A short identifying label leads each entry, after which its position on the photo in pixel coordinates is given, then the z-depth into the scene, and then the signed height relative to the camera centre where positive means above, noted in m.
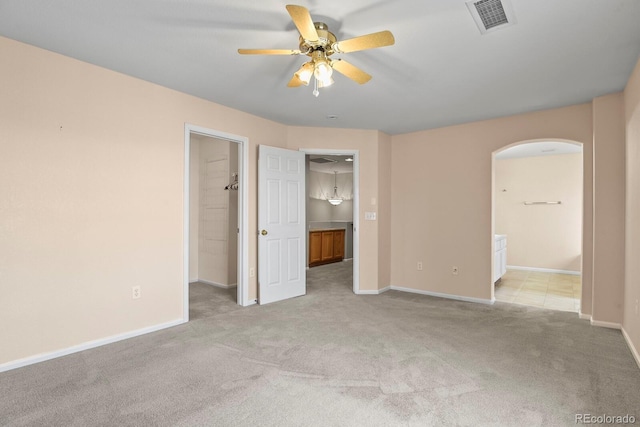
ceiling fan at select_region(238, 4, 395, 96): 1.92 +1.03
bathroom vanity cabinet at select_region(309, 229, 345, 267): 7.35 -0.80
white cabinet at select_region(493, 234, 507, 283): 5.15 -0.74
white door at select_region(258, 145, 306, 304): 4.31 -0.17
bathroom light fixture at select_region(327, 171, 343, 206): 9.12 +0.37
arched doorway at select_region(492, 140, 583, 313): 6.48 -0.02
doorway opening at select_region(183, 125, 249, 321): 5.21 -0.04
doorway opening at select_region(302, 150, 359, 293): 6.66 -0.19
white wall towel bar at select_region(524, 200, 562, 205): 6.78 +0.17
